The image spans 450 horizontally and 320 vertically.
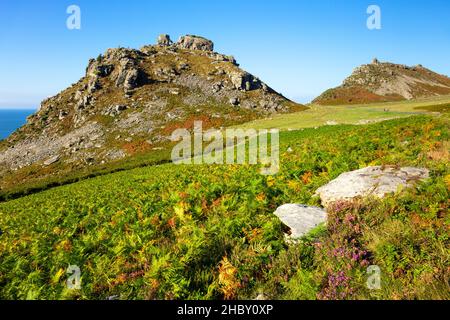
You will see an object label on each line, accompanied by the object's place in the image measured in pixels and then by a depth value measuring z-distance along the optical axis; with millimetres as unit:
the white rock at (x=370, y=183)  8852
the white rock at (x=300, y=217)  7812
